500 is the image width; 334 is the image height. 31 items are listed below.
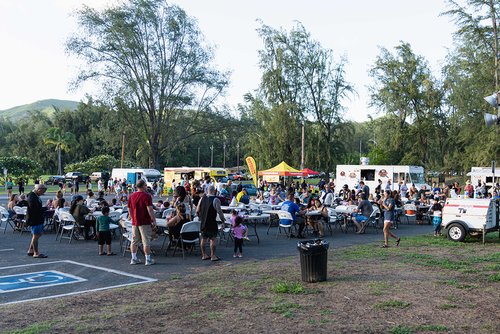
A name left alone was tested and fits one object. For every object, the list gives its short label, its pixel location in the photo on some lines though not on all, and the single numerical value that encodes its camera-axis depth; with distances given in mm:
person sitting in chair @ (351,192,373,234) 16047
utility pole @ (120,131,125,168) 42869
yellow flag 36844
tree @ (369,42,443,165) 47406
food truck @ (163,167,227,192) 41125
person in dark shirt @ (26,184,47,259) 10734
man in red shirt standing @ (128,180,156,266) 9836
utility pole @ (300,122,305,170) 43269
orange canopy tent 35344
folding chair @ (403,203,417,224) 18969
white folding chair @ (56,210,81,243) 13180
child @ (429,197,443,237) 15141
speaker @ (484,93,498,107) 11223
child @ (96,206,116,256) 11242
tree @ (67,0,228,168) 39031
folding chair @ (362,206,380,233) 16177
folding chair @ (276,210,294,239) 14172
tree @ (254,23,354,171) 44500
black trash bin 8125
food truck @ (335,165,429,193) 31812
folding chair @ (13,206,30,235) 14875
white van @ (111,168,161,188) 41875
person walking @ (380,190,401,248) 12359
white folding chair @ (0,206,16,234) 15314
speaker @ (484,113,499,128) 11453
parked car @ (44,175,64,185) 55188
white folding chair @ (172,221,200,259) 10945
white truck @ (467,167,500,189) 36188
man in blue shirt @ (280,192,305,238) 14320
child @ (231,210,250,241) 11320
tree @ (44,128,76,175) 77625
